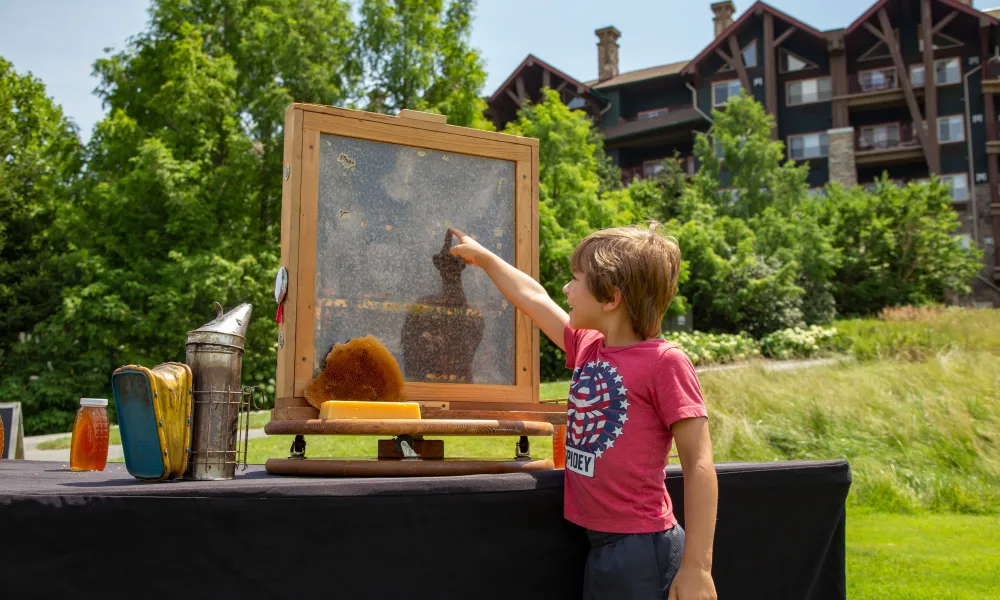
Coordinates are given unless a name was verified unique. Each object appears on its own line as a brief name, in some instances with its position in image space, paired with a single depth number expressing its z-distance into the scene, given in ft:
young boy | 6.27
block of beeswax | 8.34
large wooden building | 106.32
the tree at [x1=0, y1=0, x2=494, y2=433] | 50.01
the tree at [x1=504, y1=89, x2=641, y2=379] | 58.80
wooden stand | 8.30
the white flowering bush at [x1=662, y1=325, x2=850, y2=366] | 55.67
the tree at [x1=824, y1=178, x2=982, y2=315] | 83.66
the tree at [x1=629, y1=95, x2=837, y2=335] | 71.77
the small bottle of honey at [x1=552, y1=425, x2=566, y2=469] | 10.51
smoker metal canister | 7.55
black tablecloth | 5.50
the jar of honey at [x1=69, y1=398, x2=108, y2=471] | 9.90
